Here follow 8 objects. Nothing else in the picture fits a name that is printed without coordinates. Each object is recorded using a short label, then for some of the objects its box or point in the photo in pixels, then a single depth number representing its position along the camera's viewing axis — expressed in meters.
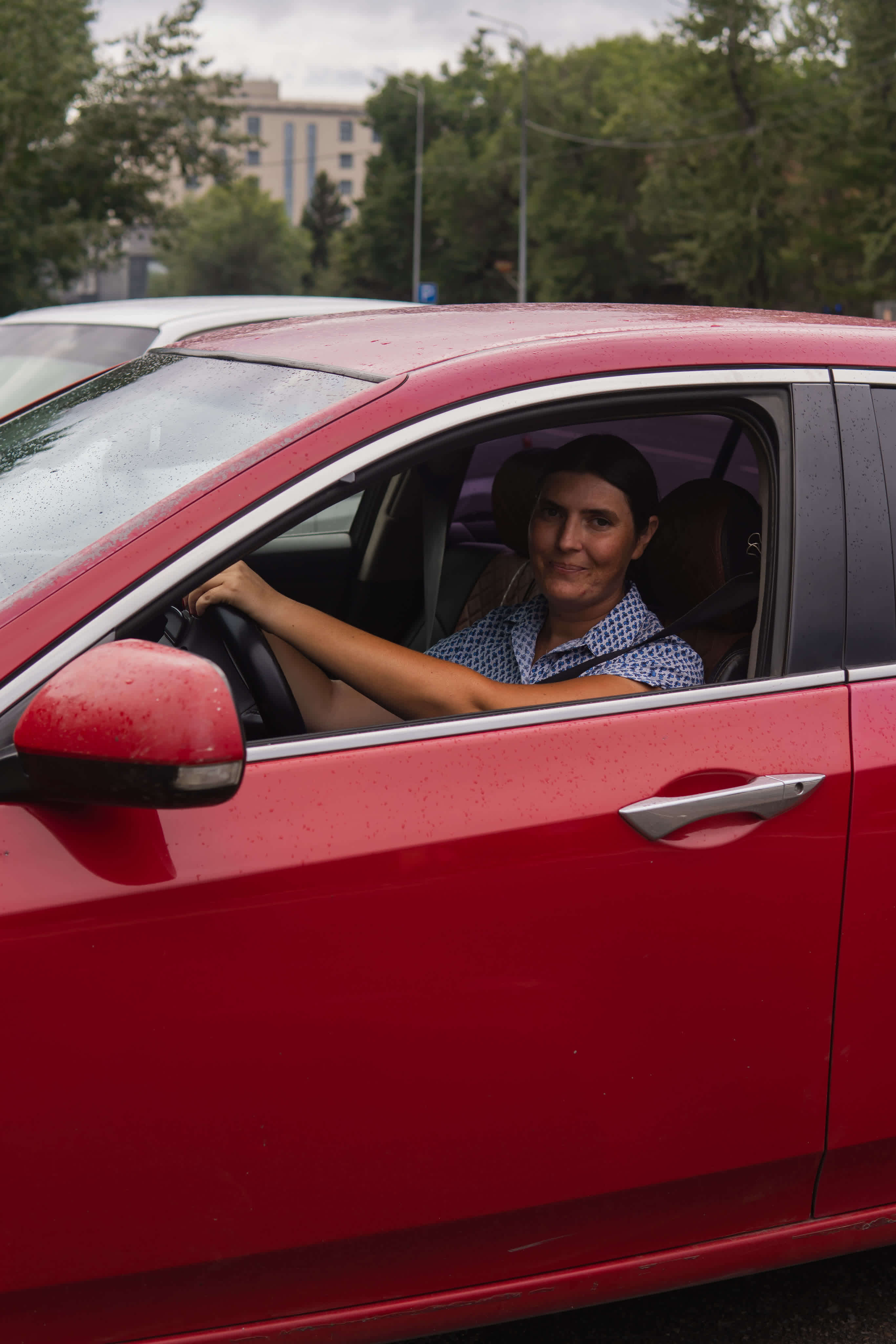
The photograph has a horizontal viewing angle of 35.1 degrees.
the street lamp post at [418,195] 57.22
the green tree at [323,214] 121.00
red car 1.63
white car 5.57
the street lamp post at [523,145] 40.09
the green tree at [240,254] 85.25
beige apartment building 146.25
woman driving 2.09
